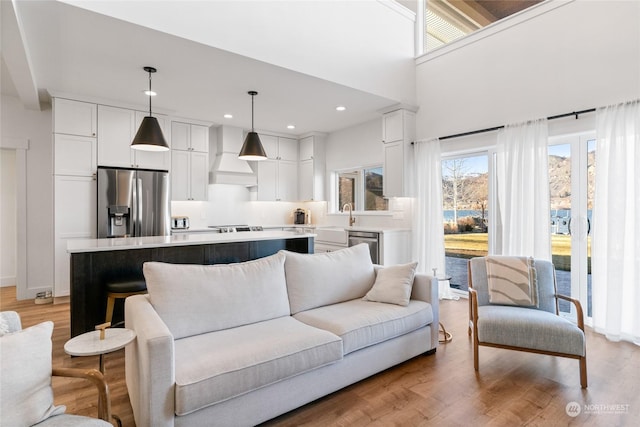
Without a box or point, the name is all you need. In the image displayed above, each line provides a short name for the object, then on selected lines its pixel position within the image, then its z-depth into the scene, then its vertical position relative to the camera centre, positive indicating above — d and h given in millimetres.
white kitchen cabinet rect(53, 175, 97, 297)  4422 -8
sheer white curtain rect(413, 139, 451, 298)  4805 +65
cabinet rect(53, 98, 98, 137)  4406 +1321
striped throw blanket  2859 -594
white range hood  5969 +955
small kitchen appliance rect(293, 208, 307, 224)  7102 -59
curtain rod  3461 +1066
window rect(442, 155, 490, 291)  4605 +23
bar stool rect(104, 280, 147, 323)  2850 -643
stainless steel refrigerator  4660 +180
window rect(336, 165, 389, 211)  5973 +472
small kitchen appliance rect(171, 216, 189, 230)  5541 -135
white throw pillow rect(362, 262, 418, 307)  2762 -609
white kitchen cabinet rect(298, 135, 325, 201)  6730 +943
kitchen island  2908 -415
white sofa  1645 -752
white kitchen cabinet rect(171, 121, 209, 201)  5473 +898
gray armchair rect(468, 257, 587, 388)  2324 -826
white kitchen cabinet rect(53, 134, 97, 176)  4426 +818
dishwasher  5016 -401
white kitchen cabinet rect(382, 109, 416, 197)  5035 +988
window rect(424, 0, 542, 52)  4571 +2879
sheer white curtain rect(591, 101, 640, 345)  3102 -51
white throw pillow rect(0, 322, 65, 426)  1185 -601
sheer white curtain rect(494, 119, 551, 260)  3713 +285
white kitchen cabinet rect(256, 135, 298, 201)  6617 +889
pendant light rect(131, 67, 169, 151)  3402 +795
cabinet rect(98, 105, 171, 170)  4719 +1087
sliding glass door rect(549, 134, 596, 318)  3596 +11
